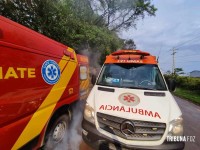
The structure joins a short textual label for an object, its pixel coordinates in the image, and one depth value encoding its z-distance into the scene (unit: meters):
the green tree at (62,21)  8.92
